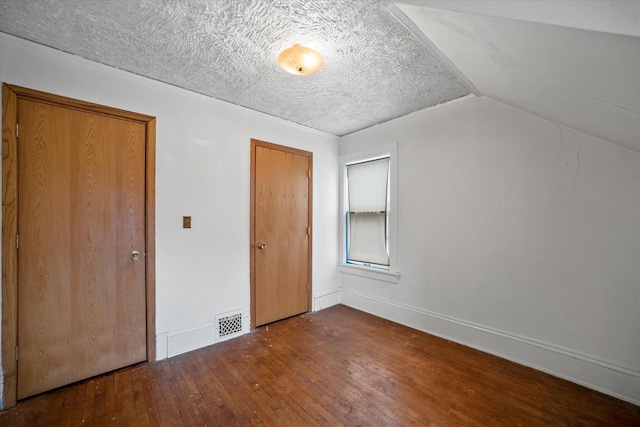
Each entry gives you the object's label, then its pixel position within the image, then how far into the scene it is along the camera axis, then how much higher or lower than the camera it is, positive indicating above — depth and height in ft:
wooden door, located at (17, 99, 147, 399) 6.05 -0.83
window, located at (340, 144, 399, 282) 10.75 -0.05
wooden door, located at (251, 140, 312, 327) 9.92 -0.79
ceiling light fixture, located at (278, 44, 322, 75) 6.03 +3.69
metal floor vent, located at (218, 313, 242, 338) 8.84 -3.93
